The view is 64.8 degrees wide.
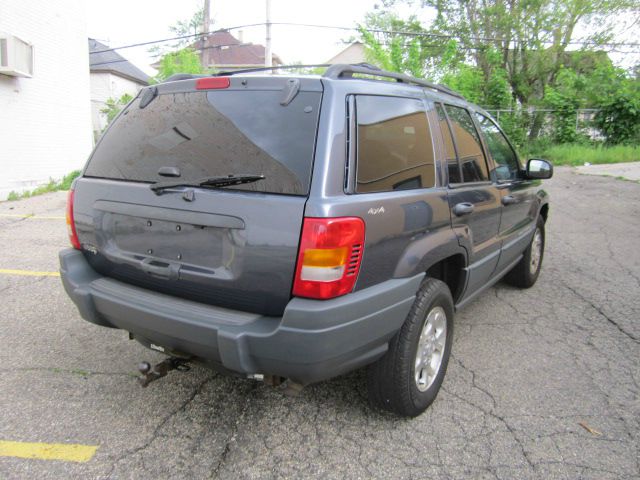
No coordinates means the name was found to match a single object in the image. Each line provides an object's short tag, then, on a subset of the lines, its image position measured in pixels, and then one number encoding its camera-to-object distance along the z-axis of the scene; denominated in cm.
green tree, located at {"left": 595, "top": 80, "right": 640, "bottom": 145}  1886
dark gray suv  218
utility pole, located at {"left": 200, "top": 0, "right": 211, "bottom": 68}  2792
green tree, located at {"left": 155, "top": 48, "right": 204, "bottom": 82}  2530
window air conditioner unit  925
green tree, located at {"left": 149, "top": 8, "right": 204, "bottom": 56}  4531
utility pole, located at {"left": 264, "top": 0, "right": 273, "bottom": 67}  2258
